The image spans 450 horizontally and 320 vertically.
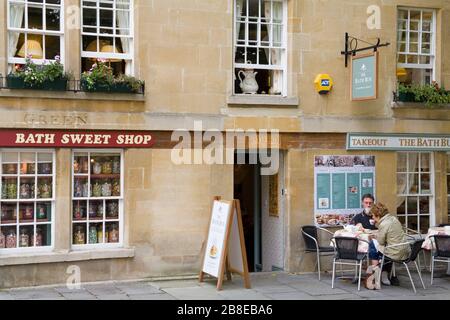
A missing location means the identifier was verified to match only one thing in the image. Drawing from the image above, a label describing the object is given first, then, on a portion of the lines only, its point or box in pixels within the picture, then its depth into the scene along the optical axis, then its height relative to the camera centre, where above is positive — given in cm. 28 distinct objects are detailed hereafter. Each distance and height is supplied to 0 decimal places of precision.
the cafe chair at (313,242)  1406 -168
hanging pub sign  1347 +152
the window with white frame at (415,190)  1540 -71
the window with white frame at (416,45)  1539 +238
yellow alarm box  1441 +145
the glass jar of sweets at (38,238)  1270 -146
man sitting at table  1391 -116
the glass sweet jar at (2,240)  1241 -147
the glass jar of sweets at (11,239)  1248 -146
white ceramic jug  1427 +146
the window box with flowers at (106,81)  1266 +130
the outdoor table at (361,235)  1284 -141
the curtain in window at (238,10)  1416 +284
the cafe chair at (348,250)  1269 -166
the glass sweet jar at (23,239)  1259 -146
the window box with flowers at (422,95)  1502 +128
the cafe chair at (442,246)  1358 -167
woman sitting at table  1269 -144
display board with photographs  1453 -60
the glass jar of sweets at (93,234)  1309 -143
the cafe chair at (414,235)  1507 -163
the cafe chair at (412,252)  1271 -168
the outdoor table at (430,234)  1407 -150
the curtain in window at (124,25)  1327 +238
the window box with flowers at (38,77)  1219 +132
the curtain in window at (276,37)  1441 +237
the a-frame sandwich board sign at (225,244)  1238 -155
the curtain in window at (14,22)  1244 +229
